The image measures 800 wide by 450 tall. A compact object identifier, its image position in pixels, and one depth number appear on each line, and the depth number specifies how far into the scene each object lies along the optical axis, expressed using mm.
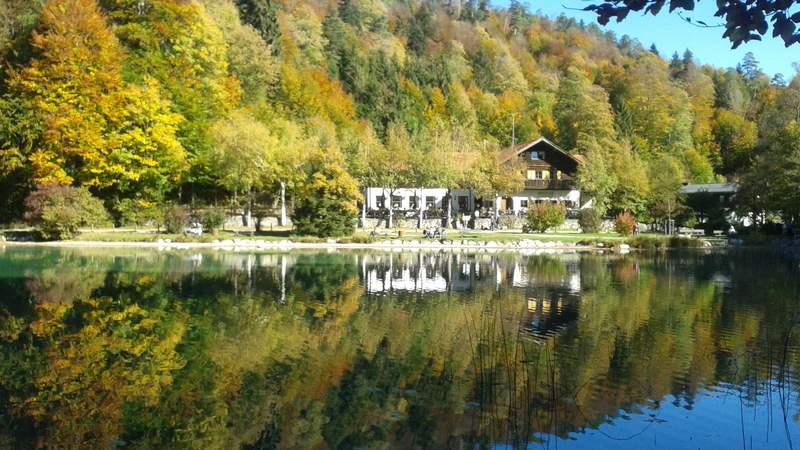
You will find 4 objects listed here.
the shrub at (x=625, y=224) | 42625
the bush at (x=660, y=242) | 38875
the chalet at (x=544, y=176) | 55062
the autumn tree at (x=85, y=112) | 36938
